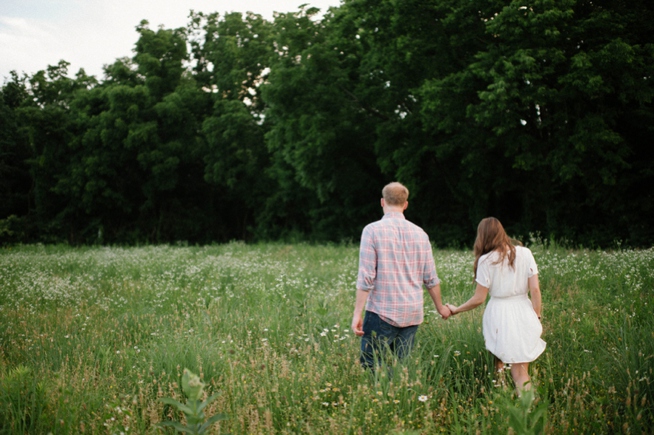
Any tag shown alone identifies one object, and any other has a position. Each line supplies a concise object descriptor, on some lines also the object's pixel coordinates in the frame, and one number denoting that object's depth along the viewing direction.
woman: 4.19
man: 4.32
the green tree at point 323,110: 23.62
